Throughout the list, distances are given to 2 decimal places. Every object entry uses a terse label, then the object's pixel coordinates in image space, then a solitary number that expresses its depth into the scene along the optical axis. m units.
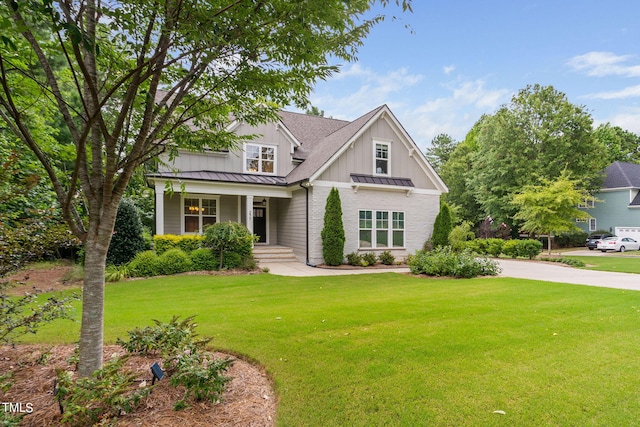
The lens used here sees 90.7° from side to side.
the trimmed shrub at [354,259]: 13.28
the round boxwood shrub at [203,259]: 11.09
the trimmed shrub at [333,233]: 12.88
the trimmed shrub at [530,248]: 17.39
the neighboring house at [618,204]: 28.73
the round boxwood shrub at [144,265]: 10.00
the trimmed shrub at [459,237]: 16.38
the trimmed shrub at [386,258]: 13.80
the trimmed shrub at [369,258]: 13.39
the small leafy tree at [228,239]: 11.34
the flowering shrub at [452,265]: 10.69
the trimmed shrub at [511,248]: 17.73
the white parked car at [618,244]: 24.56
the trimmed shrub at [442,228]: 15.25
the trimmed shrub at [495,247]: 18.43
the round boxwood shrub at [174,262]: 10.45
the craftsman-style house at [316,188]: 13.52
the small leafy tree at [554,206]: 16.62
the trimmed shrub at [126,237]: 10.56
